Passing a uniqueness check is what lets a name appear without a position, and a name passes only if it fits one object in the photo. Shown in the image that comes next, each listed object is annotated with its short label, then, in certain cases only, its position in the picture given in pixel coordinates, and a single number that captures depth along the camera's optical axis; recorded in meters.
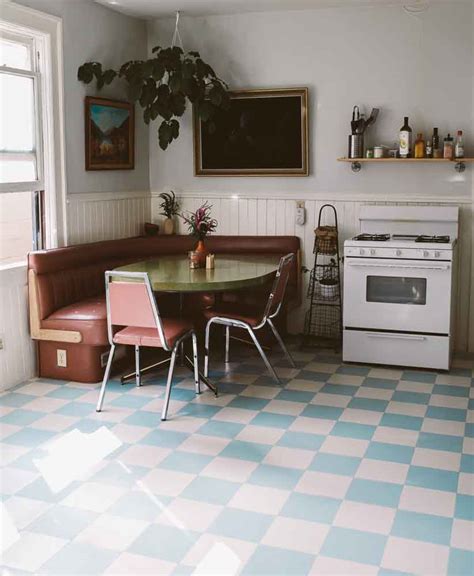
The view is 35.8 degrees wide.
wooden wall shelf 5.60
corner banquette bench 4.94
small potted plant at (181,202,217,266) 5.04
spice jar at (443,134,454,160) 5.56
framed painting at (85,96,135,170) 5.67
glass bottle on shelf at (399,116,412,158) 5.67
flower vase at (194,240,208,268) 5.07
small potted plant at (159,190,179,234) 6.53
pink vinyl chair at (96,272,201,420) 4.23
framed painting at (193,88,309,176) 6.11
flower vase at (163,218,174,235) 6.53
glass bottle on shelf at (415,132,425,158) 5.64
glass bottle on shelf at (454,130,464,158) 5.57
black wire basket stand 5.96
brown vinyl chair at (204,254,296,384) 4.84
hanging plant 5.77
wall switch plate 6.21
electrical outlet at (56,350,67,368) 5.07
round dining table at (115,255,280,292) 4.47
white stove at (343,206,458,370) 5.26
